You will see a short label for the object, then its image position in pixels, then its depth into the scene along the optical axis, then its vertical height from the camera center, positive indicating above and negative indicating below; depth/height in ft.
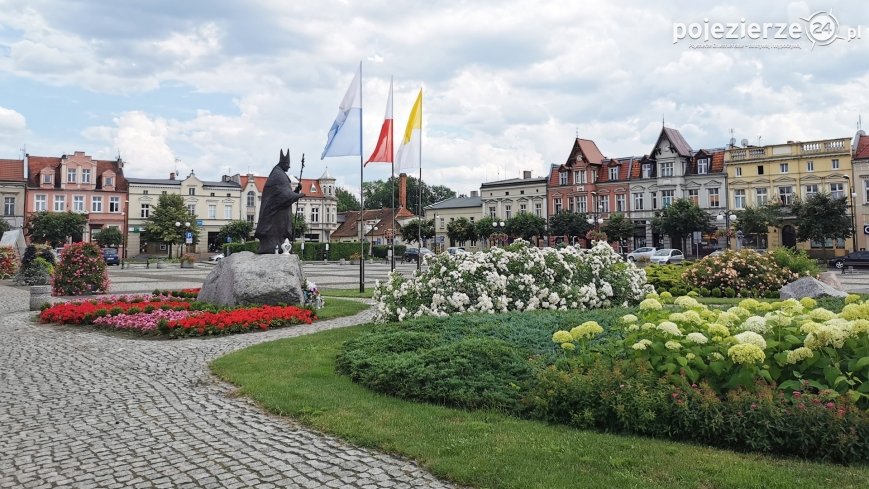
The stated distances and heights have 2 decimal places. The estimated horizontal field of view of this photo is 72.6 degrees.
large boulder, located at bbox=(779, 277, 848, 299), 44.24 -2.30
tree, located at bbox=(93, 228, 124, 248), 224.12 +12.18
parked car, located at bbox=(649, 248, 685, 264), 140.56 +1.31
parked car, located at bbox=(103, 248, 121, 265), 171.19 +3.54
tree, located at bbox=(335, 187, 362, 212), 398.97 +45.48
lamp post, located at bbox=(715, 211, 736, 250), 164.58 +13.21
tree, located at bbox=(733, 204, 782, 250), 161.48 +11.33
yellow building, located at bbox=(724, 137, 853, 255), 169.58 +25.56
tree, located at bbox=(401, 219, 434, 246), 246.88 +14.45
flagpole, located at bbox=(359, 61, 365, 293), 69.00 -0.47
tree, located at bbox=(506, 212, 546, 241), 216.13 +13.95
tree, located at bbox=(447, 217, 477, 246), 230.68 +13.47
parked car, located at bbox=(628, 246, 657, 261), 158.66 +2.50
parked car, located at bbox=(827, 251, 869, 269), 129.08 -0.26
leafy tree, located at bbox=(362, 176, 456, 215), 392.33 +48.93
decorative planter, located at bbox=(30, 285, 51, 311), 54.44 -2.39
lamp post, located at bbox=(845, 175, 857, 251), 162.32 +9.62
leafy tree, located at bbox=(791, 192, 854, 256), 153.58 +10.65
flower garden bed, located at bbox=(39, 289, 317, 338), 38.06 -3.37
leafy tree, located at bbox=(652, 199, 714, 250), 179.11 +12.79
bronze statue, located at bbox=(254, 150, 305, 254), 59.00 +5.70
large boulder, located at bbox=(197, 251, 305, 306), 48.06 -1.14
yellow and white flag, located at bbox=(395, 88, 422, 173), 71.77 +16.47
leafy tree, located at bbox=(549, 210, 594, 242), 209.67 +13.81
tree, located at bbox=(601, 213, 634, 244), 194.18 +11.13
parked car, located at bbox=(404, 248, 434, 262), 207.26 +3.56
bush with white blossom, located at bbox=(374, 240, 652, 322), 35.29 -1.33
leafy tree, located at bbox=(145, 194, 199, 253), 221.25 +18.38
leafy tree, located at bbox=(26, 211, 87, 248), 208.44 +15.56
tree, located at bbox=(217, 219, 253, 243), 242.99 +15.36
